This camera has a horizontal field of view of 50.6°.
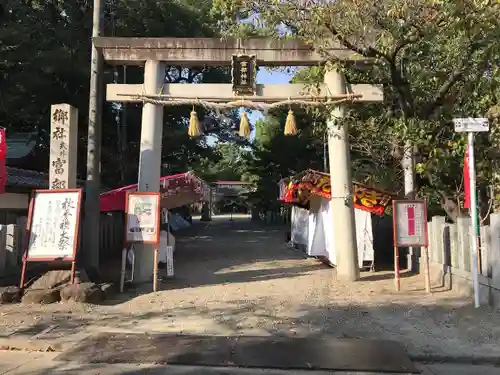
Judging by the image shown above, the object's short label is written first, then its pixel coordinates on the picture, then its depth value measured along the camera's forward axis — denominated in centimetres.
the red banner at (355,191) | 1384
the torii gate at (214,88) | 1208
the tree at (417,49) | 938
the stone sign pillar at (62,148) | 1104
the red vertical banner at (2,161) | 1054
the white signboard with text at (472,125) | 898
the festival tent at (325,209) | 1393
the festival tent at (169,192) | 1503
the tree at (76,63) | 1853
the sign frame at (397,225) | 1080
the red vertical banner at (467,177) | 968
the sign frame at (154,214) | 1098
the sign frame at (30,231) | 1005
